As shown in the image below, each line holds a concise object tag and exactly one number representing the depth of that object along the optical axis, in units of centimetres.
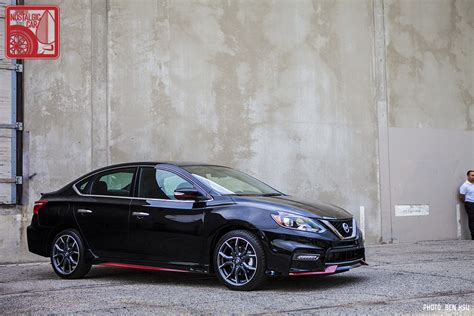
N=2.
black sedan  727
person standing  1485
